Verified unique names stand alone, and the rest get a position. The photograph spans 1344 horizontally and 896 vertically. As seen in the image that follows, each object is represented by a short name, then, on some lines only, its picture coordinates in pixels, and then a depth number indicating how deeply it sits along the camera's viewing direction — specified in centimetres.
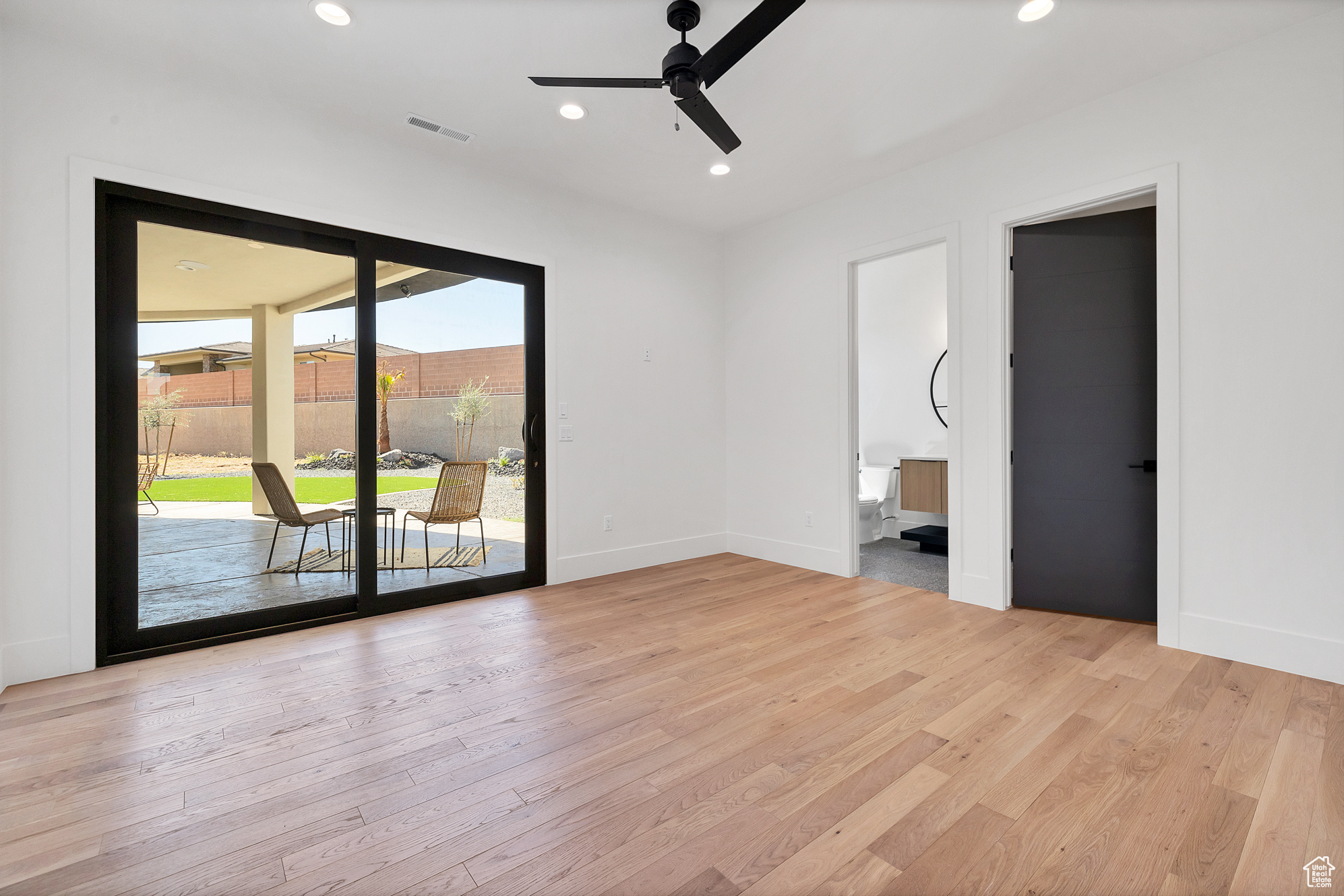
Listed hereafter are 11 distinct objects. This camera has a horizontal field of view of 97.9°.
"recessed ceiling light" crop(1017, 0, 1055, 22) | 243
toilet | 560
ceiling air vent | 331
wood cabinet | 504
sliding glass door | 285
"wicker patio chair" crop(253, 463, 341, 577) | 335
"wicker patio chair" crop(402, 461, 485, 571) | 392
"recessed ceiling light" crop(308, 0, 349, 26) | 241
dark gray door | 319
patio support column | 325
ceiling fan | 212
